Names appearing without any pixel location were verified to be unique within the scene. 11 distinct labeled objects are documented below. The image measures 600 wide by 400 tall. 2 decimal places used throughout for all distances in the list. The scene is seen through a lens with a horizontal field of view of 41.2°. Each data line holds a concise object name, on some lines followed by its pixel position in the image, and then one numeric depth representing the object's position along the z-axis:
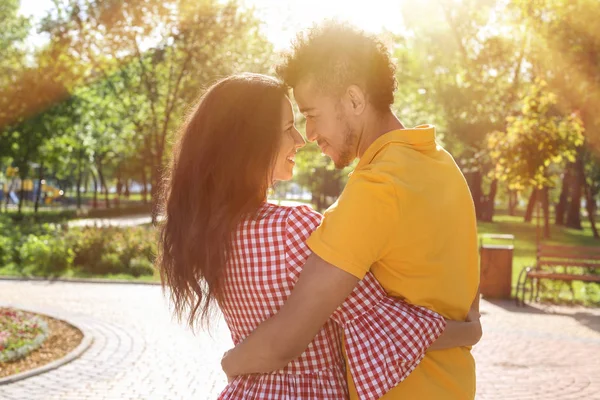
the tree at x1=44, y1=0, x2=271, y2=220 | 21.58
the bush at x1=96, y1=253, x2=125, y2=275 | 17.14
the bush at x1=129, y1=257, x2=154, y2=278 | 17.11
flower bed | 8.45
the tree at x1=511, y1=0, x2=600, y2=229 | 14.17
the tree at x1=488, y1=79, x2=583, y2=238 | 15.47
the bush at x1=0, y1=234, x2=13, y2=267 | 17.86
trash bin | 14.45
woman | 1.87
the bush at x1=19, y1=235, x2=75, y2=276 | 17.12
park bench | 14.16
